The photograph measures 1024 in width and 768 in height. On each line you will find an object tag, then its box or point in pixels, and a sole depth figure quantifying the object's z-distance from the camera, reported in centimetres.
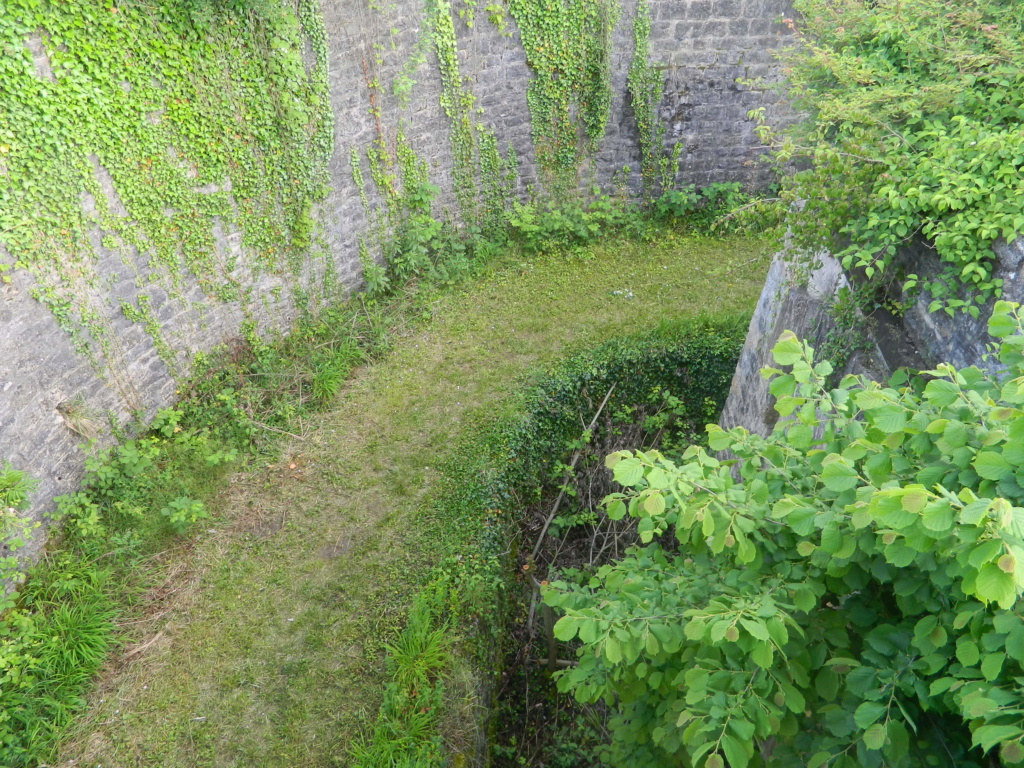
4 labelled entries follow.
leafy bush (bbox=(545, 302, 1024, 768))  158
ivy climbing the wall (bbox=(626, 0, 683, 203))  845
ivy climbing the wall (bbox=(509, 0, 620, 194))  804
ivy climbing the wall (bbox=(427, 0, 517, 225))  750
